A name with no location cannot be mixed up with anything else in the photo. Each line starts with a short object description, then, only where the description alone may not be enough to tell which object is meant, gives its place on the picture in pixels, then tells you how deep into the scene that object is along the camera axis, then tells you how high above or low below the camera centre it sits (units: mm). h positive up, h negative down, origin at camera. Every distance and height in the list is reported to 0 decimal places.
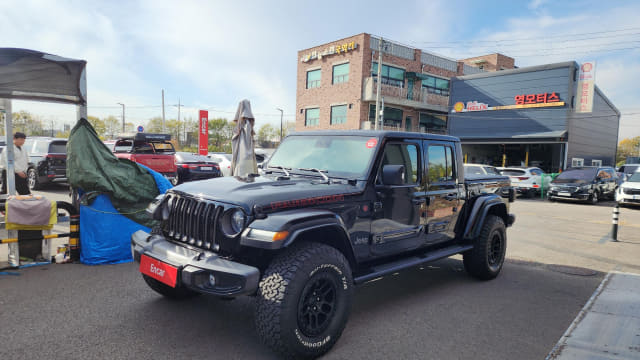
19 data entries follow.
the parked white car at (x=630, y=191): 14085 -818
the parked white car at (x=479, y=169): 15820 -229
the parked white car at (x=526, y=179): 17859 -661
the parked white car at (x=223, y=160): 16331 -327
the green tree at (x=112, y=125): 63719 +3801
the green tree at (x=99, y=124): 57925 +3532
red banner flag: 27188 +1495
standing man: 8047 -408
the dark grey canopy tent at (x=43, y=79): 5441 +977
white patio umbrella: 7914 +211
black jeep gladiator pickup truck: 2920 -649
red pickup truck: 12852 -50
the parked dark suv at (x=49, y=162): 12688 -528
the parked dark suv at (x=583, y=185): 15773 -723
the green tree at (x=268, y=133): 74938 +4117
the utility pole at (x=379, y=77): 24031 +5002
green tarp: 5367 -380
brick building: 29766 +5939
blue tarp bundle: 5402 -1185
